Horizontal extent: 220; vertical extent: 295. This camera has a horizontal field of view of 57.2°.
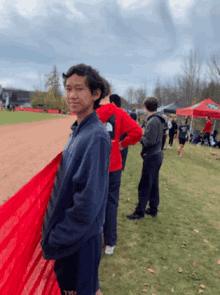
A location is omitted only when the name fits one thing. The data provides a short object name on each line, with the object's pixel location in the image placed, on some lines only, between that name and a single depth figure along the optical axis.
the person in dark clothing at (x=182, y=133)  10.59
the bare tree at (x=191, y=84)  32.84
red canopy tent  14.16
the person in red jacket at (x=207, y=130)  15.62
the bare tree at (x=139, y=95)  72.90
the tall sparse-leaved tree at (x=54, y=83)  79.56
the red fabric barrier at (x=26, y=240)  1.11
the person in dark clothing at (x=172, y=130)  13.01
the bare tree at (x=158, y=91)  62.83
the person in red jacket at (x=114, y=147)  2.71
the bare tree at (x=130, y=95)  76.81
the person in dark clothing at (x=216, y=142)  16.15
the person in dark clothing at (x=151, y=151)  3.48
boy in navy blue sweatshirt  1.15
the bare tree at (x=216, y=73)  22.09
